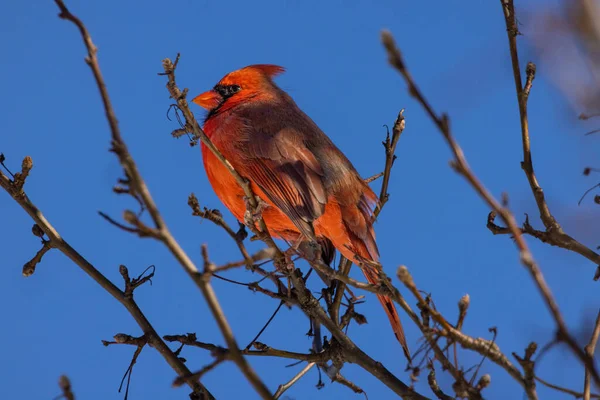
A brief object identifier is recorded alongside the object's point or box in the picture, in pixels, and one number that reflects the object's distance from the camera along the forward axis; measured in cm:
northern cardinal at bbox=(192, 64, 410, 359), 586
